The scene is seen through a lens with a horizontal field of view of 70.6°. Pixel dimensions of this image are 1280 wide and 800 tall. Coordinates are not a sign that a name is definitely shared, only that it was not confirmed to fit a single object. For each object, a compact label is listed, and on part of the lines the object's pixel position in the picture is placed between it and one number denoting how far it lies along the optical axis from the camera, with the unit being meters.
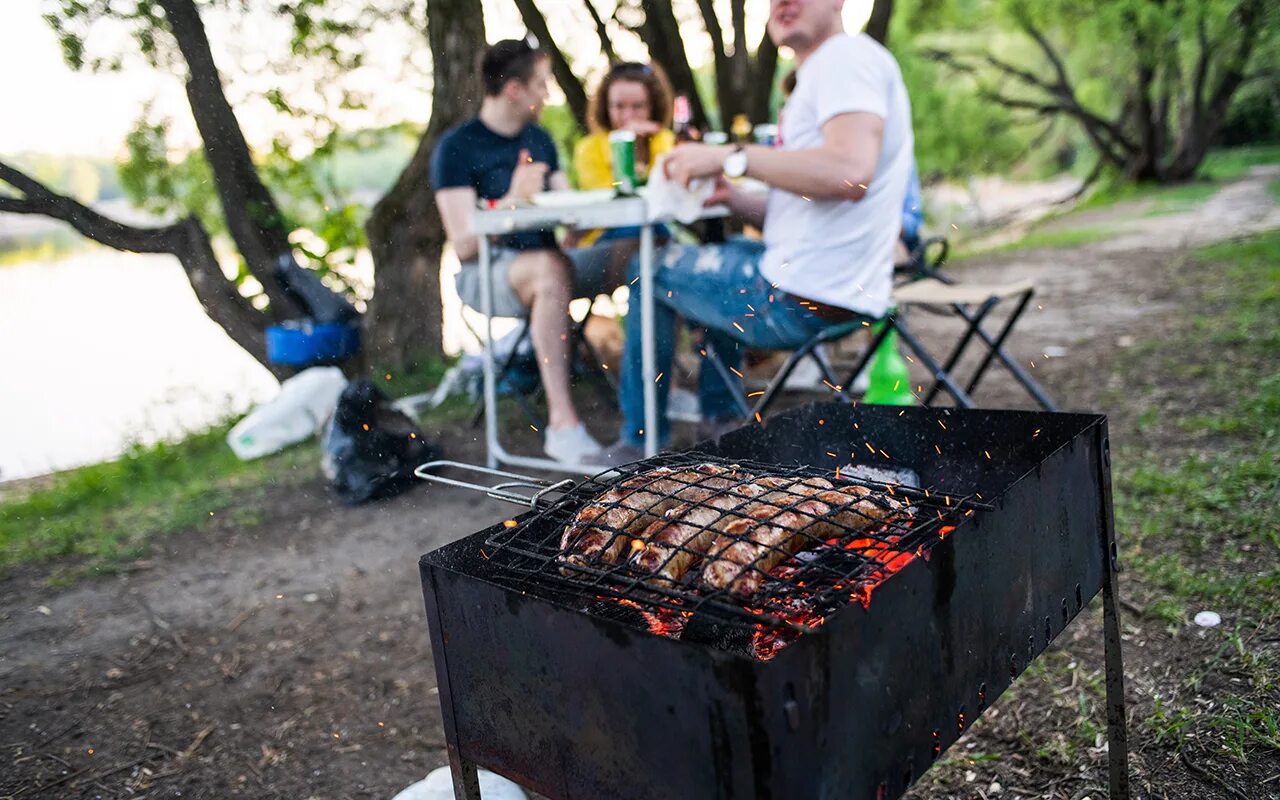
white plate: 3.89
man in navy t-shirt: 4.47
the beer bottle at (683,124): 4.33
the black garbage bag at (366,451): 4.47
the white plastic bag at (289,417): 5.45
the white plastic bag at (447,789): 1.98
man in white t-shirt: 3.09
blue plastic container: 5.98
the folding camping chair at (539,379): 4.97
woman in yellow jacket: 5.08
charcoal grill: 1.10
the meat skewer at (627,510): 1.43
